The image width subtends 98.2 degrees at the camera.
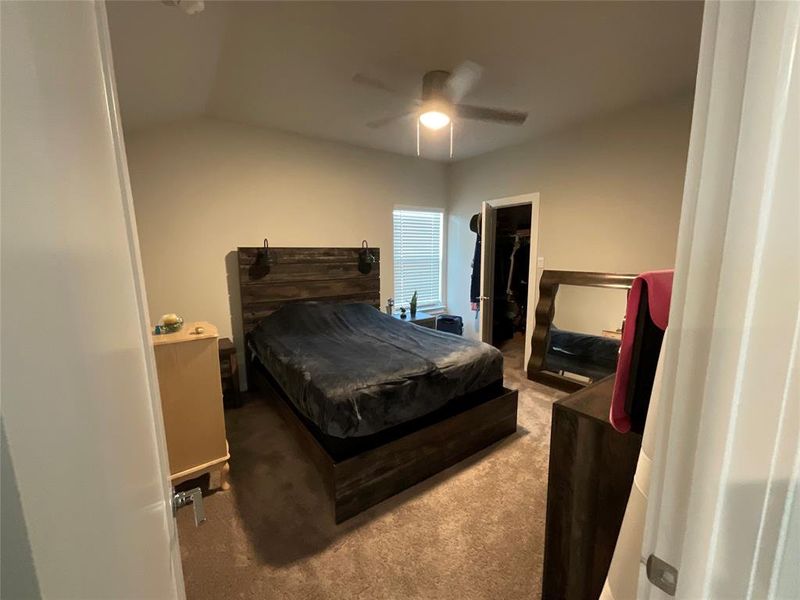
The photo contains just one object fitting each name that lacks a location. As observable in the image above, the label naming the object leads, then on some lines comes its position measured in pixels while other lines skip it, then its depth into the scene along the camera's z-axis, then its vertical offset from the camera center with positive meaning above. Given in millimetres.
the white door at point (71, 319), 271 -65
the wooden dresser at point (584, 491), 997 -754
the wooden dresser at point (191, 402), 1859 -838
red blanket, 805 -170
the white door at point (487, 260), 3850 -143
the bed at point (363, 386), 1851 -831
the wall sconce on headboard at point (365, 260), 3955 -132
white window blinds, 4574 -118
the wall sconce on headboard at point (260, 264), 3311 -139
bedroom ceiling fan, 2064 +966
